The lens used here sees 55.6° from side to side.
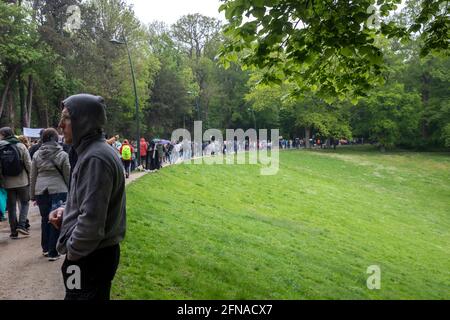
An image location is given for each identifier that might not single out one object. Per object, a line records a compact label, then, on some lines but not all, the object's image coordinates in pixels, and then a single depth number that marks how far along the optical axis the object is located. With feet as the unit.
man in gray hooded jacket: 10.32
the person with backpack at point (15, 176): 28.37
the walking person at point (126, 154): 64.08
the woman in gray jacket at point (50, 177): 23.49
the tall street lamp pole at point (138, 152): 80.45
